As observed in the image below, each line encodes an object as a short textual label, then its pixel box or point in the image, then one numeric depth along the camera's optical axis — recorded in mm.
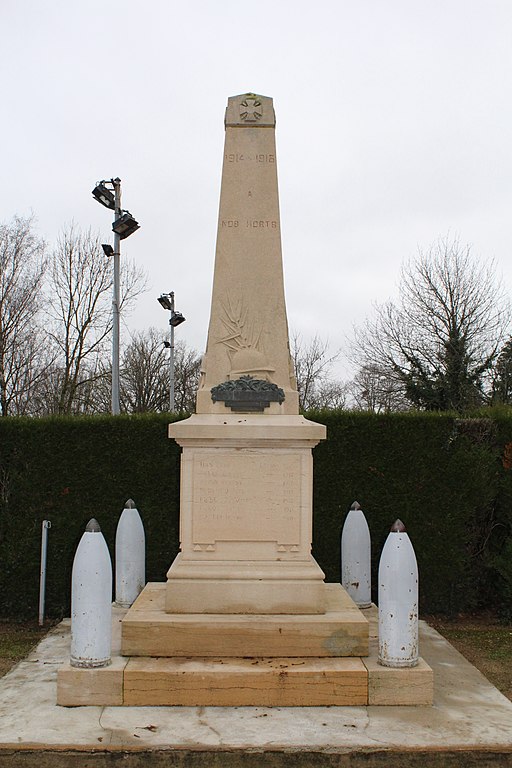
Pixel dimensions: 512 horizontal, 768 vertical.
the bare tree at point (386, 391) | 24812
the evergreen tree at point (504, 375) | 21781
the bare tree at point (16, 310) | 22547
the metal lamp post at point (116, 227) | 11562
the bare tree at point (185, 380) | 38531
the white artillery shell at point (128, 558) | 6648
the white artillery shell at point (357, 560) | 6645
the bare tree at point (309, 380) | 35106
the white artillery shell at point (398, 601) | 4727
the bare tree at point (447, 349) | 22062
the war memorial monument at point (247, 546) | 4711
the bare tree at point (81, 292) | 24656
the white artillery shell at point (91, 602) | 4637
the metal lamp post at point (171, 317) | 19547
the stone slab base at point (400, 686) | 4703
